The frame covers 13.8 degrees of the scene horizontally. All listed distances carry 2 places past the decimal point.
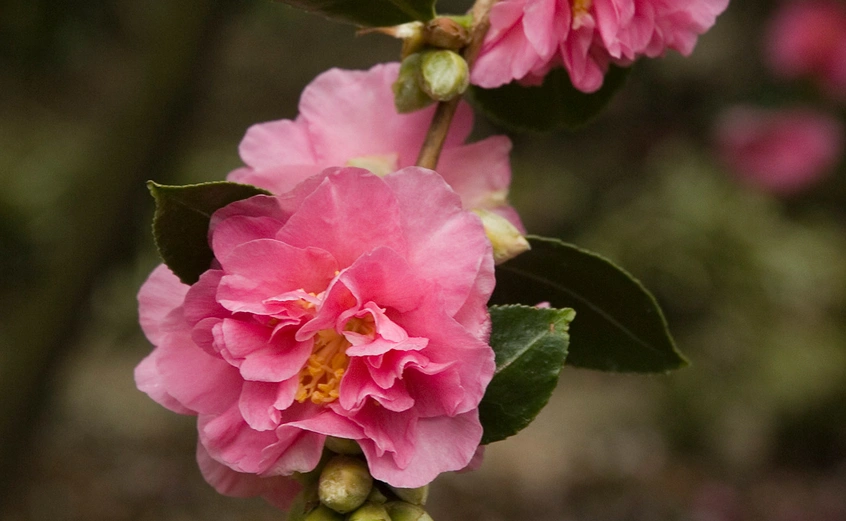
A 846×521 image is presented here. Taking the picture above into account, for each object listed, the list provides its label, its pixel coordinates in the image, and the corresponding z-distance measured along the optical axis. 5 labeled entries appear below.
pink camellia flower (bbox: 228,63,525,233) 0.88
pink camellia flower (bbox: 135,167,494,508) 0.83
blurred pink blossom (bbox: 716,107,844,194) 2.86
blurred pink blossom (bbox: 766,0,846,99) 2.68
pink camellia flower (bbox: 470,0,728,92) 0.85
